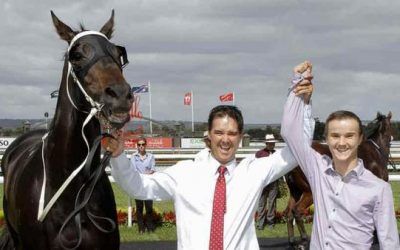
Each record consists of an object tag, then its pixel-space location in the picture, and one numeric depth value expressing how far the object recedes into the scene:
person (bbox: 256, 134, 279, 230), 10.70
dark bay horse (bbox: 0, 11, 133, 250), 3.87
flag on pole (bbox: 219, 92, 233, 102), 29.83
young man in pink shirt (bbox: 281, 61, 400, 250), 2.91
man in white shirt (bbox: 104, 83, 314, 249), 3.07
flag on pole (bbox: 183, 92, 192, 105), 40.18
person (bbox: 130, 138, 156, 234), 10.06
